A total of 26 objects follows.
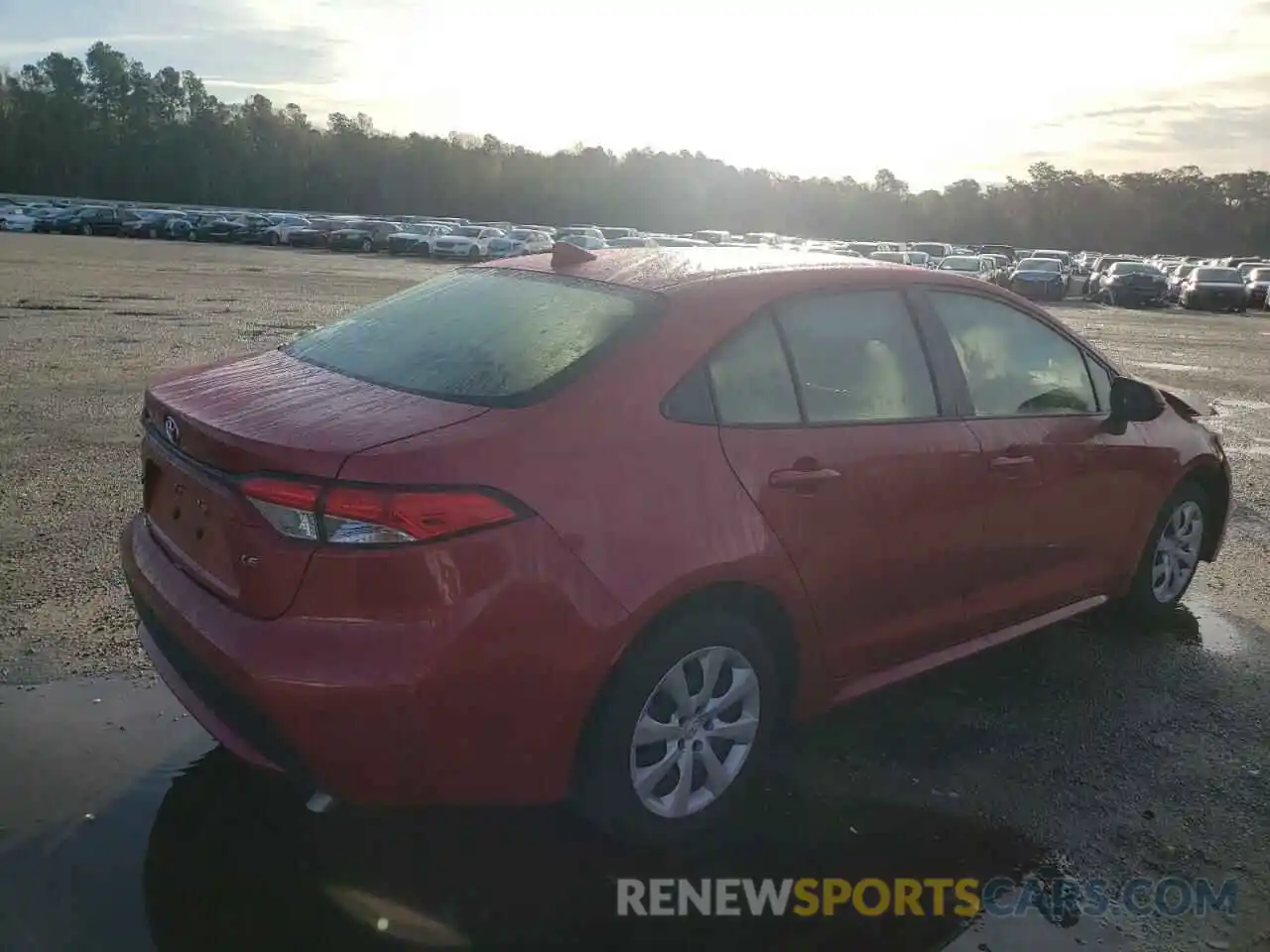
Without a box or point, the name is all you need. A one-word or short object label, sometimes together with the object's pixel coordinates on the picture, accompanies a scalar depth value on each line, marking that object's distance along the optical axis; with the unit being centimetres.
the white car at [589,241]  4130
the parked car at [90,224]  5381
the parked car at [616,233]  5250
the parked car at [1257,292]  3795
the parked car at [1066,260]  3978
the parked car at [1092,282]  3959
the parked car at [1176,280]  3881
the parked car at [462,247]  4675
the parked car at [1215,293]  3538
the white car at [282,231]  5300
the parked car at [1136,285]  3619
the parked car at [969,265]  3544
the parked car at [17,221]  5197
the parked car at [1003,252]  5297
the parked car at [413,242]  4792
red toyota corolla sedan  276
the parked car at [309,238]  5225
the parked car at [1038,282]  3653
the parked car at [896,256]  3669
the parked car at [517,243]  4622
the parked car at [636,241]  4265
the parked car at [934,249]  4827
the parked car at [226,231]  5425
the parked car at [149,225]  5394
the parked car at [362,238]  4972
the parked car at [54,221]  5291
